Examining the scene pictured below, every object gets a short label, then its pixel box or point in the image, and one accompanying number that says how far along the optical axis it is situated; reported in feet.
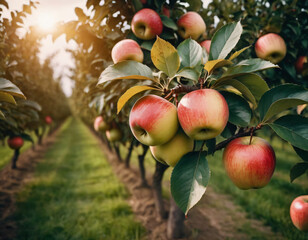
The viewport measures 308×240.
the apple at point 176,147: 2.77
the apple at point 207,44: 4.26
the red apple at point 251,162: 2.58
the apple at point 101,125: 7.88
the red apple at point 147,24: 3.97
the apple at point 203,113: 2.32
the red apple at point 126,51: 3.71
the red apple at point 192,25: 4.34
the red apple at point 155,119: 2.46
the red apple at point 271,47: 4.67
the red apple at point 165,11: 4.87
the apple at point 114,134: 7.91
